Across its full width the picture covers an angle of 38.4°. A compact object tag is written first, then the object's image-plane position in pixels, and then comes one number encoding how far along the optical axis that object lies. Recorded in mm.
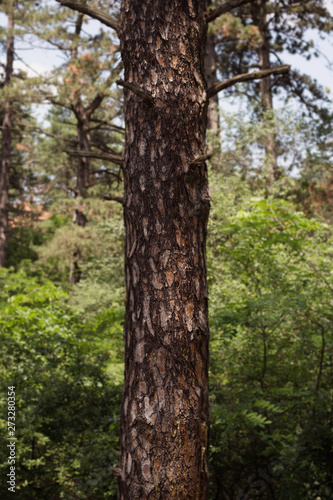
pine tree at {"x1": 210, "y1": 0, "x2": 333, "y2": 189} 14445
